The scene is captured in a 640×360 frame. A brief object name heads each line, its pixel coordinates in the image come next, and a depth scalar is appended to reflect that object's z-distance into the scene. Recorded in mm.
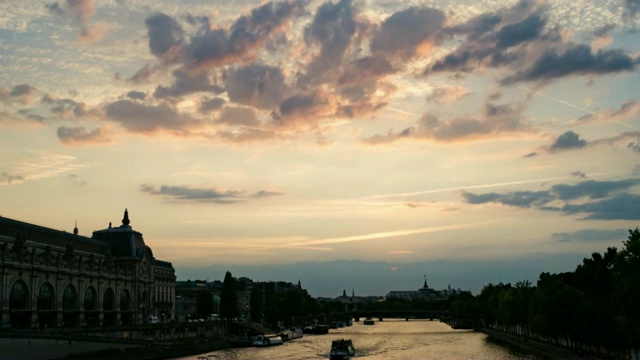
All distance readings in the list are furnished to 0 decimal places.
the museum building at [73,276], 115688
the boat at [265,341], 164938
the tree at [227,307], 199000
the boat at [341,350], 130150
